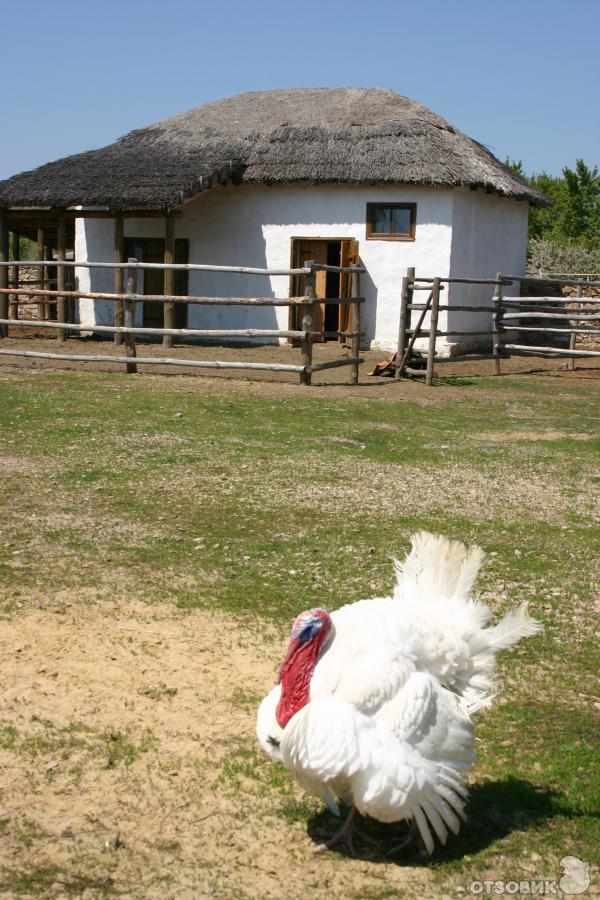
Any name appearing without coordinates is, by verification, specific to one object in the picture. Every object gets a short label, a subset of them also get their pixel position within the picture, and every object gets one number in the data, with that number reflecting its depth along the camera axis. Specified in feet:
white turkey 10.42
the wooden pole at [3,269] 66.95
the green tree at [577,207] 131.44
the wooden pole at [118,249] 63.62
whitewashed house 66.03
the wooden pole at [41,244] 74.08
